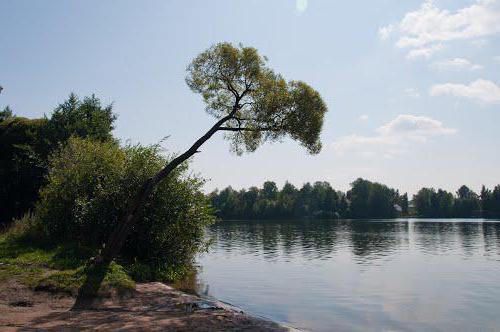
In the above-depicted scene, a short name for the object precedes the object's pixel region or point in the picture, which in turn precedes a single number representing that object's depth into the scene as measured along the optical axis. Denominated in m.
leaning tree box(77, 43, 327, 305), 22.06
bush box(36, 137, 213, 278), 24.42
